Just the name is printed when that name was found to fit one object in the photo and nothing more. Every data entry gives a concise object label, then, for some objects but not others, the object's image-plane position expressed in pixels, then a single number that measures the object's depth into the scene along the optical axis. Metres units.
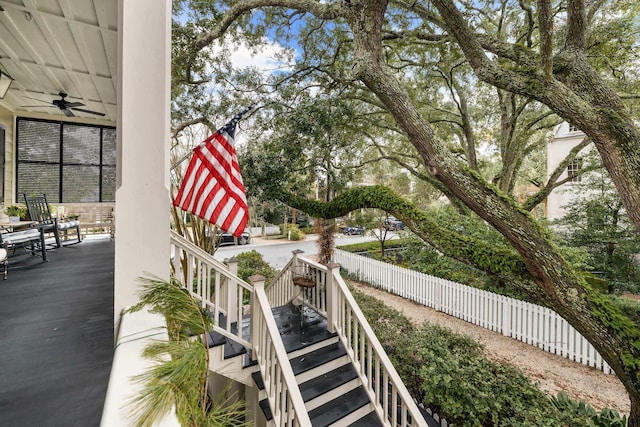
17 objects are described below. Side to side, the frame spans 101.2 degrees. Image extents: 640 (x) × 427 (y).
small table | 3.38
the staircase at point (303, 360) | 3.08
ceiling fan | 4.20
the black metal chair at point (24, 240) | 3.11
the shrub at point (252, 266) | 8.01
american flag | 2.72
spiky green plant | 0.79
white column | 1.37
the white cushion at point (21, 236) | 3.13
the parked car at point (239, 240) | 14.04
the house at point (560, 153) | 11.41
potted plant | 4.58
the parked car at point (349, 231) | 18.20
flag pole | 2.95
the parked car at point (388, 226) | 11.63
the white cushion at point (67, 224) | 4.86
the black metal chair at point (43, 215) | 4.20
